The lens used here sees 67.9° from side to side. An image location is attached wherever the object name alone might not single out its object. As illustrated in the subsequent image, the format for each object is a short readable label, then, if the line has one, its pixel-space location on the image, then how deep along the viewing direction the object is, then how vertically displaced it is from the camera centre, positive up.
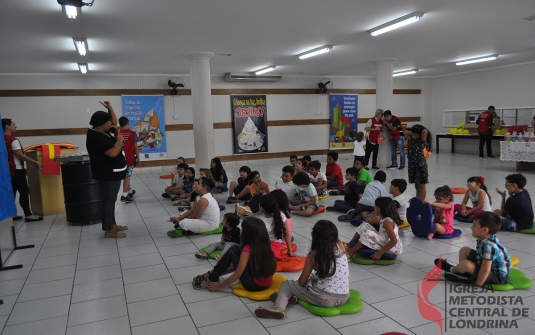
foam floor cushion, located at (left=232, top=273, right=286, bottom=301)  3.21 -1.36
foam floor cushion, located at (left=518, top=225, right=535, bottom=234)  4.74 -1.36
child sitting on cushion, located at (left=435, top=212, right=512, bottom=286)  3.11 -1.15
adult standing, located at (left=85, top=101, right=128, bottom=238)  4.85 -0.35
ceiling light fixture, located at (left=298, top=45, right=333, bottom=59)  9.07 +1.72
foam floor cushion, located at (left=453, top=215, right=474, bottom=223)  5.38 -1.36
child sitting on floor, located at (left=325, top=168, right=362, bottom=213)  6.18 -1.15
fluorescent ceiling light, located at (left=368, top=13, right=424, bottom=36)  6.49 +1.68
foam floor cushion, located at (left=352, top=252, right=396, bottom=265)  3.89 -1.36
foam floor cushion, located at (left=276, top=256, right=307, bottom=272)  3.80 -1.34
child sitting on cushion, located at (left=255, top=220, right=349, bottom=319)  2.86 -1.16
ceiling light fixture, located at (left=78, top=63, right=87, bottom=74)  10.08 +1.68
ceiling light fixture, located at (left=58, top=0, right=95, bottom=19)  4.86 +1.60
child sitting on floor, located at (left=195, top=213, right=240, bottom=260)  4.07 -1.14
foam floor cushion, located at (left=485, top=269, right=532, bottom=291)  3.19 -1.35
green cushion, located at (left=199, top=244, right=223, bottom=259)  4.28 -1.35
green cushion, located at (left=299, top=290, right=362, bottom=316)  2.90 -1.36
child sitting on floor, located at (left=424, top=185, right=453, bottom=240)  4.69 -1.12
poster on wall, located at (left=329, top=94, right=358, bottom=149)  14.97 +0.12
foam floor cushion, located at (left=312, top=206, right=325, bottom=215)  6.13 -1.33
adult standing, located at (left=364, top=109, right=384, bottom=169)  11.12 -0.20
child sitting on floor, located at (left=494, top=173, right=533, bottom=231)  4.72 -1.08
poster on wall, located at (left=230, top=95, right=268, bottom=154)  13.70 +0.12
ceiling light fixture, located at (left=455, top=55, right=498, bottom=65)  11.47 +1.73
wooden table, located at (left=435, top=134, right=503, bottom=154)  12.98 -0.65
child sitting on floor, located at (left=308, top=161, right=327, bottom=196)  7.01 -0.97
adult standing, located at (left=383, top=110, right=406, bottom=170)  11.05 -0.41
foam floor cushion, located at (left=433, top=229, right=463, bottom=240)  4.70 -1.37
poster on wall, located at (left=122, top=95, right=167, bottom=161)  12.41 +0.26
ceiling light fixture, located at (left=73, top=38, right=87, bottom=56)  7.25 +1.66
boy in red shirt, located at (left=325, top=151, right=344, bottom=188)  7.71 -0.99
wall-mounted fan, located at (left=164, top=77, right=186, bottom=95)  12.57 +1.39
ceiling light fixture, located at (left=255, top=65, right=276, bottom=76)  11.96 +1.75
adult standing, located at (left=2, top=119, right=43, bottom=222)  5.99 -0.48
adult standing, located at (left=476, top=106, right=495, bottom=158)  13.04 -0.37
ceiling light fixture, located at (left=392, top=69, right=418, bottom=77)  14.00 +1.73
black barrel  5.80 -0.87
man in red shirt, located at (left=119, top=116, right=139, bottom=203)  7.28 -0.39
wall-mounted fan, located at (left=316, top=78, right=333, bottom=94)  14.45 +1.39
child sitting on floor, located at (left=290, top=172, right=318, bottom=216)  6.01 -1.13
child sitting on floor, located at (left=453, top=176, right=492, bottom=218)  5.14 -1.02
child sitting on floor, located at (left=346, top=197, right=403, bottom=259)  3.81 -1.10
